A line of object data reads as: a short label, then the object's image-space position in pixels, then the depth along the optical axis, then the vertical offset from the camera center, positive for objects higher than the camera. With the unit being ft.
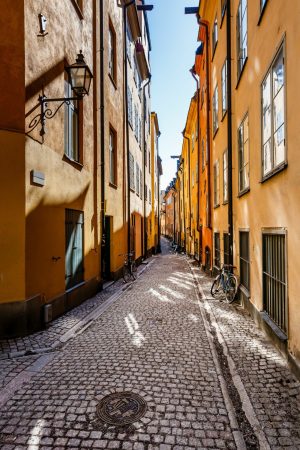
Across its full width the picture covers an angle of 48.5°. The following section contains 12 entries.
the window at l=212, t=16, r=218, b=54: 44.04 +27.25
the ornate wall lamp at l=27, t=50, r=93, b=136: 21.86 +10.88
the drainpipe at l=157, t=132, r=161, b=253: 116.37 +7.35
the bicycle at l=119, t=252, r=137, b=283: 43.06 -4.54
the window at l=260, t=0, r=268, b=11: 20.41 +14.70
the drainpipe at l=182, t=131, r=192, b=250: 90.84 +18.86
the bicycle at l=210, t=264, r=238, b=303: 30.40 -4.79
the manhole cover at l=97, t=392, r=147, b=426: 11.32 -6.21
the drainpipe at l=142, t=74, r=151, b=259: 78.76 +9.60
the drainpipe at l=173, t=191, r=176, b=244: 159.41 +13.31
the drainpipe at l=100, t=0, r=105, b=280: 37.06 +11.38
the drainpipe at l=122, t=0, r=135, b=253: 52.06 +16.22
